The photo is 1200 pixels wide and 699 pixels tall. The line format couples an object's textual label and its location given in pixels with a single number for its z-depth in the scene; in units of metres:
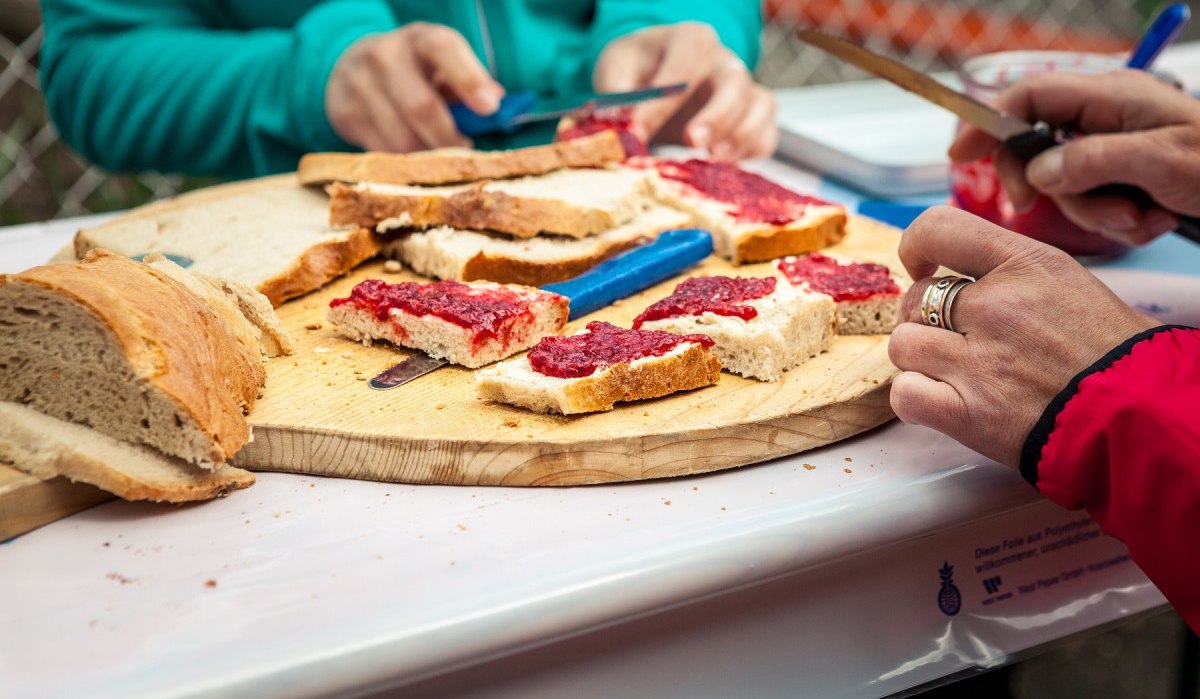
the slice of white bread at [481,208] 0.73
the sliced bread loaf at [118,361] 0.56
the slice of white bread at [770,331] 0.63
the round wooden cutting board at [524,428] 0.59
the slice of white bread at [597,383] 0.60
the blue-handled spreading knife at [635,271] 0.69
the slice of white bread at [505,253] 0.71
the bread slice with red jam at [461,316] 0.64
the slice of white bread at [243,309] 0.63
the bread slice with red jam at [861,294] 0.67
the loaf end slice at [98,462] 0.56
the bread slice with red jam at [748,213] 0.76
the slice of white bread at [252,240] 0.70
